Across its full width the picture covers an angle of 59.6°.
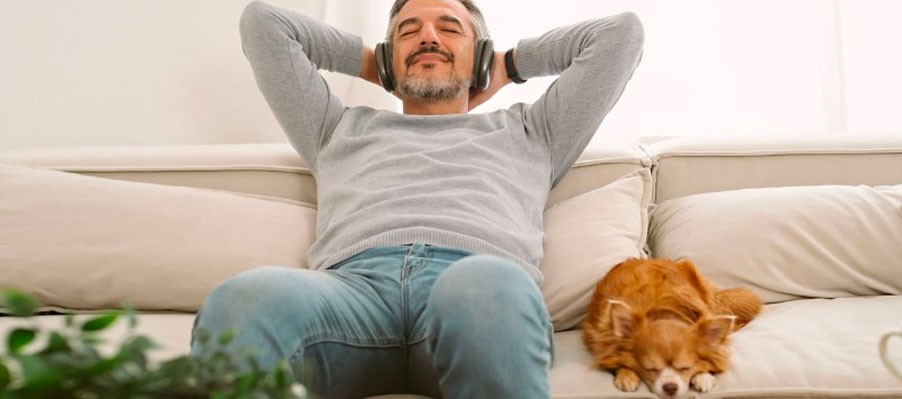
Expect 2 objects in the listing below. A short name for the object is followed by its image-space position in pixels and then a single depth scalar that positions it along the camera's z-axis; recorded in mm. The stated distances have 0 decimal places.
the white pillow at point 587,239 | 1623
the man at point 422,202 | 1102
